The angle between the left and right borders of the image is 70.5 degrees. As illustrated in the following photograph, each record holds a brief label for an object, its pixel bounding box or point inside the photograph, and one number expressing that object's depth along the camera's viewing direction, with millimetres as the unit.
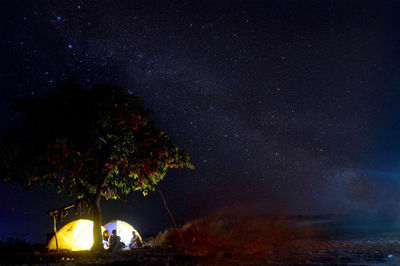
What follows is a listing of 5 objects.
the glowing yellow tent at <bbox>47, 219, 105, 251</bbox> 16859
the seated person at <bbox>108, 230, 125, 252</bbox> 15575
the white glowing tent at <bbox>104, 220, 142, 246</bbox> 19312
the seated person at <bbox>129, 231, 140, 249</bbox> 19297
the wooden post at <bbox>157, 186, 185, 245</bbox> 16694
